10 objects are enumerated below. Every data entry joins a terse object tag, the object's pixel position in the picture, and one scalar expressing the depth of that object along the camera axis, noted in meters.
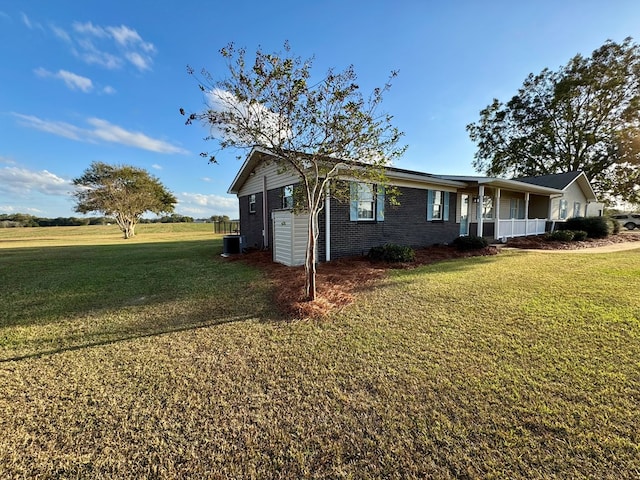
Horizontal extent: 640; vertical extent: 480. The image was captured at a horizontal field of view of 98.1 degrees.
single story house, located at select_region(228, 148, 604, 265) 8.97
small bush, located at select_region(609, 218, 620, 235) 17.52
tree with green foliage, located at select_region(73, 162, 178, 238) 27.28
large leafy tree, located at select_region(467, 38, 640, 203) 22.86
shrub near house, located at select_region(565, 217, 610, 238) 15.94
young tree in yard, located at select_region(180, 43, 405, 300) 4.55
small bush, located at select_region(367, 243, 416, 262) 8.83
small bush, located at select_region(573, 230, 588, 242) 14.52
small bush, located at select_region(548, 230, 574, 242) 13.88
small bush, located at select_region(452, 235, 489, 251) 11.36
